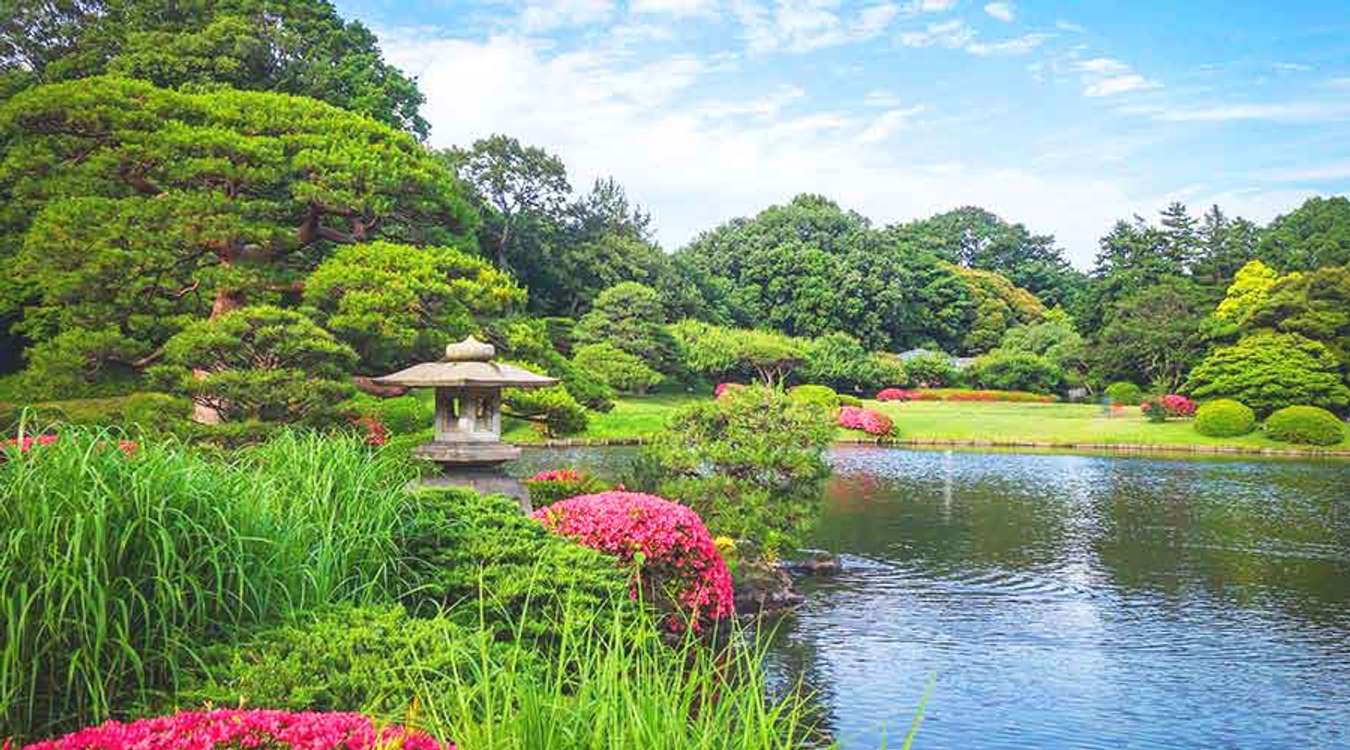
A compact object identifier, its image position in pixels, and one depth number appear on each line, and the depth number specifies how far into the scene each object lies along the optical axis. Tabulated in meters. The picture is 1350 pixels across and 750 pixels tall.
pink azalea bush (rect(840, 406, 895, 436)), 33.28
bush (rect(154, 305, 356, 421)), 11.05
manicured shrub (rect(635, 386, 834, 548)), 12.20
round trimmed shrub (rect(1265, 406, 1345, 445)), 30.91
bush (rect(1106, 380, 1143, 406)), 42.38
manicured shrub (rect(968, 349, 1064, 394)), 47.94
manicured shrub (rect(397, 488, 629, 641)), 5.59
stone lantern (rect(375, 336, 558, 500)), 9.67
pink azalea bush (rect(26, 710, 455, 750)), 2.94
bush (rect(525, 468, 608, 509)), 12.06
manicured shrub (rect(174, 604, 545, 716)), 3.80
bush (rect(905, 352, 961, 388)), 48.69
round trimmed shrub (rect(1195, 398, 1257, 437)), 32.34
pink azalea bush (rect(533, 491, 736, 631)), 8.44
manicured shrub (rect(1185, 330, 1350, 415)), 33.53
